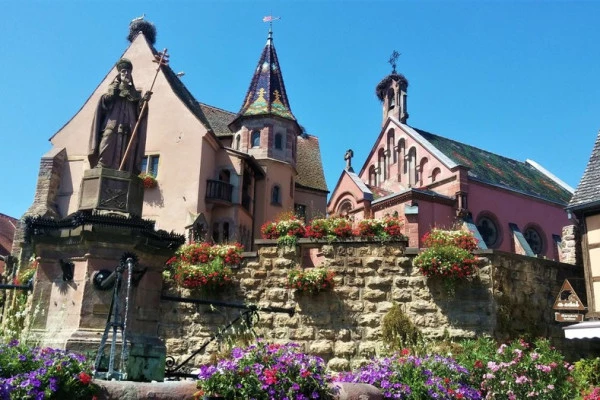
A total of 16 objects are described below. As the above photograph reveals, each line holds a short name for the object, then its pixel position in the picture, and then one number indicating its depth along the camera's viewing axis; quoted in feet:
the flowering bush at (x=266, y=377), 20.84
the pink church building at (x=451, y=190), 104.78
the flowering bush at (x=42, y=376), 17.81
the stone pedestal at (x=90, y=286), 25.82
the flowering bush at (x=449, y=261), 43.39
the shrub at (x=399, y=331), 43.29
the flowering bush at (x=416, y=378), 24.75
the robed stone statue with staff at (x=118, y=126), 29.27
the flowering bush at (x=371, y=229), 47.20
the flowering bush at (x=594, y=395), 32.31
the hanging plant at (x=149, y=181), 90.99
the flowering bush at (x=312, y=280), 44.83
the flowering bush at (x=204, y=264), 46.14
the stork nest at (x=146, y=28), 114.73
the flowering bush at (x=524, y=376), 32.42
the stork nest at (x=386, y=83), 148.97
